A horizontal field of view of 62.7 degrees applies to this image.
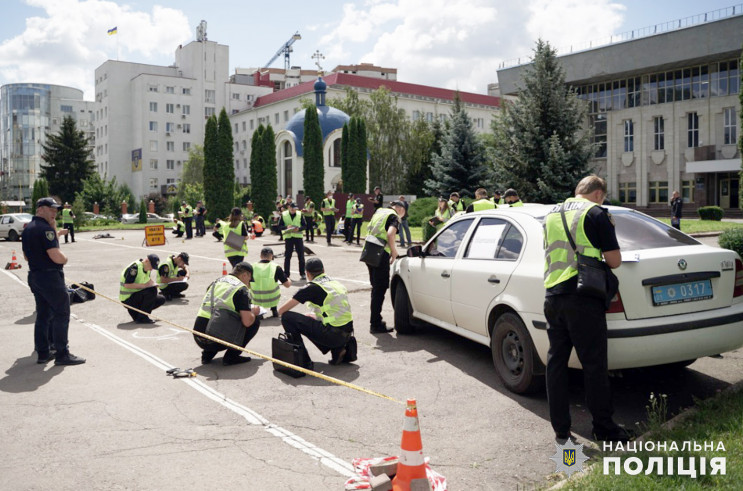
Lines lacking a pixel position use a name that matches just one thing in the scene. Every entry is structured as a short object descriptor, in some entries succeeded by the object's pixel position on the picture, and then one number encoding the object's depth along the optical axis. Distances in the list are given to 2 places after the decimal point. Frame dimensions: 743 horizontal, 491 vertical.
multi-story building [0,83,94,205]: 122.31
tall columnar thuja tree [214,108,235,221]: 42.94
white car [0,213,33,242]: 32.28
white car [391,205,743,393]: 4.78
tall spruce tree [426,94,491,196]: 34.97
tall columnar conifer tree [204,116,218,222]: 42.84
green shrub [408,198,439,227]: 31.95
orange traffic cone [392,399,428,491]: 3.60
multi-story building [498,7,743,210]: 44.16
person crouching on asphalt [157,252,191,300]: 11.46
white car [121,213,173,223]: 55.56
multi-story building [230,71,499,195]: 49.38
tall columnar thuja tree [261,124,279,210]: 43.22
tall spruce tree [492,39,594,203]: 26.84
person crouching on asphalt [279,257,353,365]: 6.65
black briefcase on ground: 6.42
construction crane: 132.23
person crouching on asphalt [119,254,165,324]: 9.95
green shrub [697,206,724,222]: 34.12
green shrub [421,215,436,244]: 17.20
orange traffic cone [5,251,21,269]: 18.03
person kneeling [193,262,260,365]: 6.95
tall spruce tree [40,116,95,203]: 68.19
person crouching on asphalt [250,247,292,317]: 9.11
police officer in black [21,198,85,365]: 7.14
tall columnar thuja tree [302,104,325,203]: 41.84
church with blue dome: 48.25
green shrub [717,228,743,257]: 11.80
